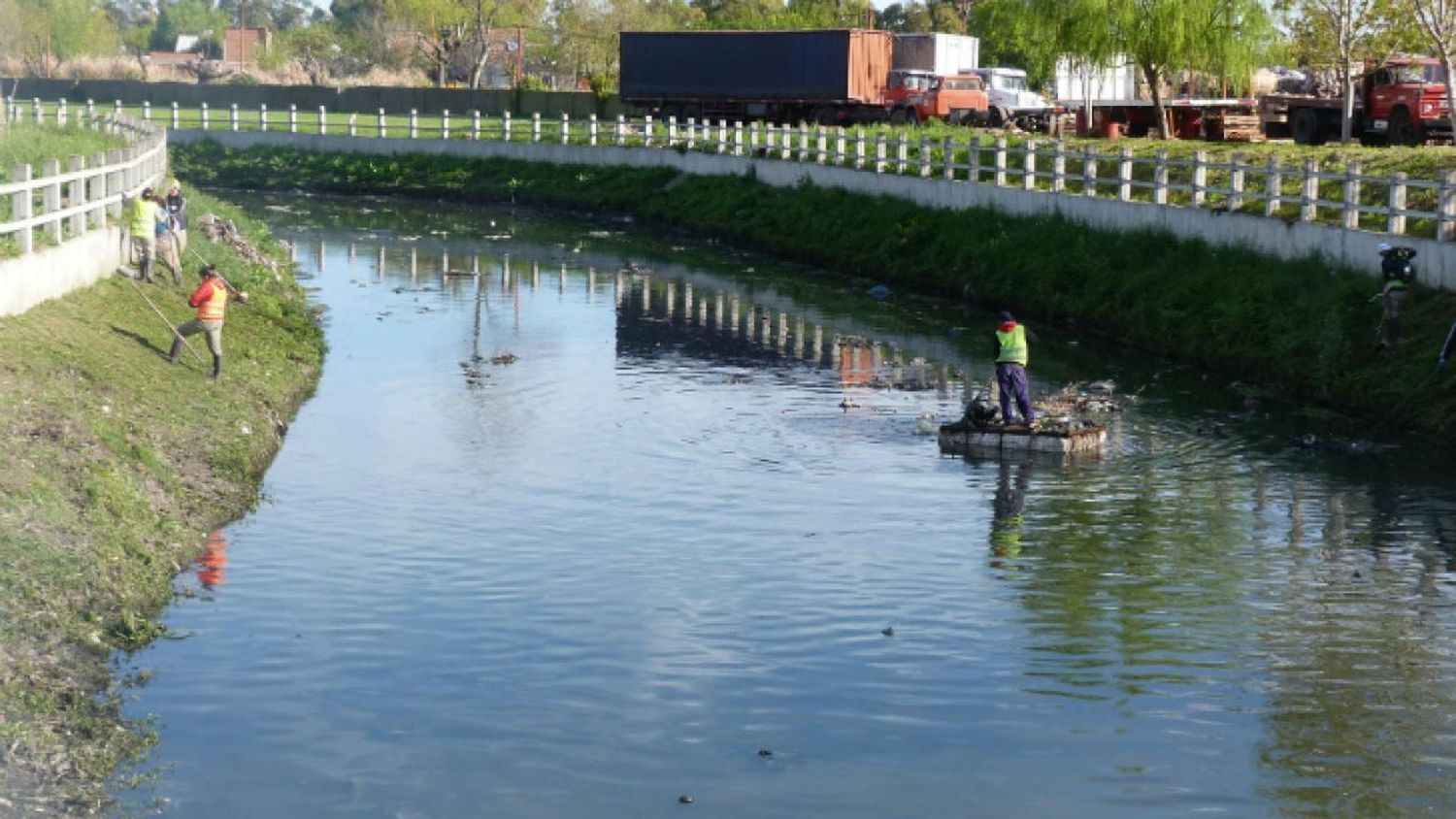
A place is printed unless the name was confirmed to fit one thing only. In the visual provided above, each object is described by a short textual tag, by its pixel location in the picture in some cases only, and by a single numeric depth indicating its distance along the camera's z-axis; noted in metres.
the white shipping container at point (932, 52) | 75.12
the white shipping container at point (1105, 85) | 78.56
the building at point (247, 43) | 177.75
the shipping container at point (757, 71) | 72.12
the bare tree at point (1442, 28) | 39.00
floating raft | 24.19
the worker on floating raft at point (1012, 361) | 23.89
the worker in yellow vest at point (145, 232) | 29.33
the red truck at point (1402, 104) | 46.53
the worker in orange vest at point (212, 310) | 24.53
